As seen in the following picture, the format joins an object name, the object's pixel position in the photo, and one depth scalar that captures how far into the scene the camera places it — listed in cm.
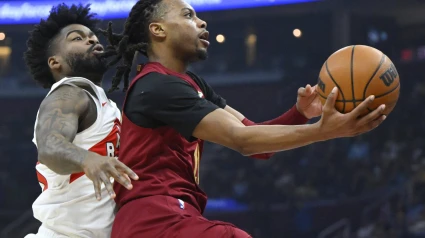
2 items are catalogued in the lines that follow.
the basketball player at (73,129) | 527
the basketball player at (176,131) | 508
